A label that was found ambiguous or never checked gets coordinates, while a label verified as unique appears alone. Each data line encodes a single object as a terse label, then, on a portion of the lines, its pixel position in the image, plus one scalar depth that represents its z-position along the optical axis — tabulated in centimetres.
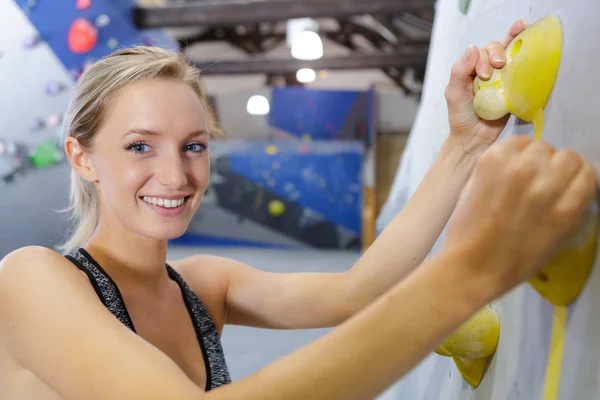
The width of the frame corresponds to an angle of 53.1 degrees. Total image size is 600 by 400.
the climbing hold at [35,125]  401
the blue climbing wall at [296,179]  730
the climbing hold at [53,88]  396
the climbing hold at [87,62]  402
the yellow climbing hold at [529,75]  65
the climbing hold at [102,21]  411
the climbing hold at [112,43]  421
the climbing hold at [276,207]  741
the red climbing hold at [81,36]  398
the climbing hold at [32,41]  388
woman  49
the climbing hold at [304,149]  729
